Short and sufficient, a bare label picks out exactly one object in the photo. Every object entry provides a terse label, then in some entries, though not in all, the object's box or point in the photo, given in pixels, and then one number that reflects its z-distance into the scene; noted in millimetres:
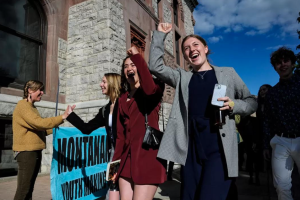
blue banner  3533
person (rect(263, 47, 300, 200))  2771
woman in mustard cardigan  3160
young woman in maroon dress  1972
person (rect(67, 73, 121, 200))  2822
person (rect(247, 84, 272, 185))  5074
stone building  7348
